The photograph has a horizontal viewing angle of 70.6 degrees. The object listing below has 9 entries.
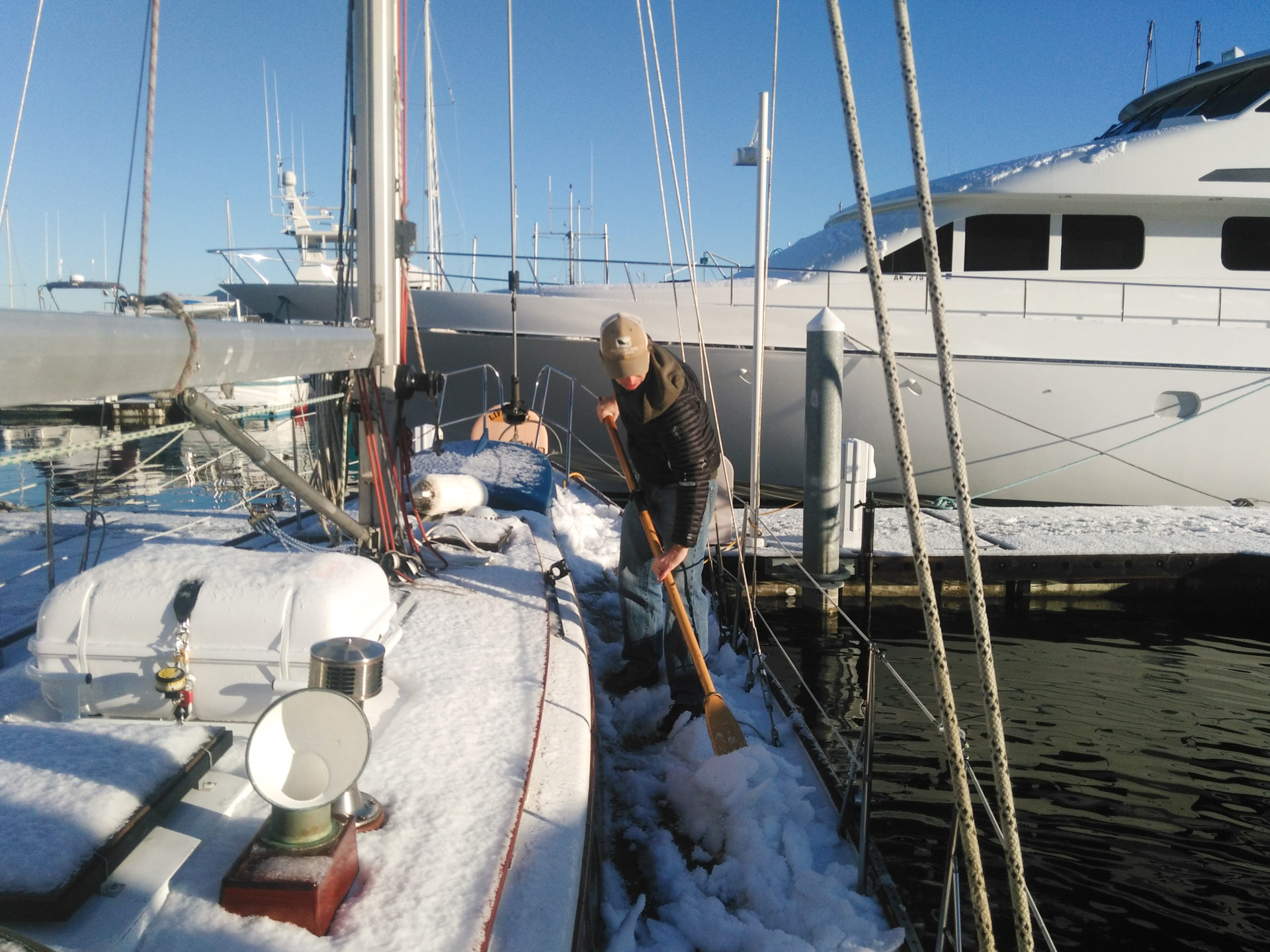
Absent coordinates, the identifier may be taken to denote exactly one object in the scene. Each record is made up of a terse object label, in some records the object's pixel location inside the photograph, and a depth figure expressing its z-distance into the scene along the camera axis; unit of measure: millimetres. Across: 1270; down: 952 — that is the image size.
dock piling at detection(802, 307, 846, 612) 6230
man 3221
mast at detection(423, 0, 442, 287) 16938
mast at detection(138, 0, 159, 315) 3555
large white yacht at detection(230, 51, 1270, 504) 9641
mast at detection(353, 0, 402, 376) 3529
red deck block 1499
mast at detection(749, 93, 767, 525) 5688
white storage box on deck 2145
